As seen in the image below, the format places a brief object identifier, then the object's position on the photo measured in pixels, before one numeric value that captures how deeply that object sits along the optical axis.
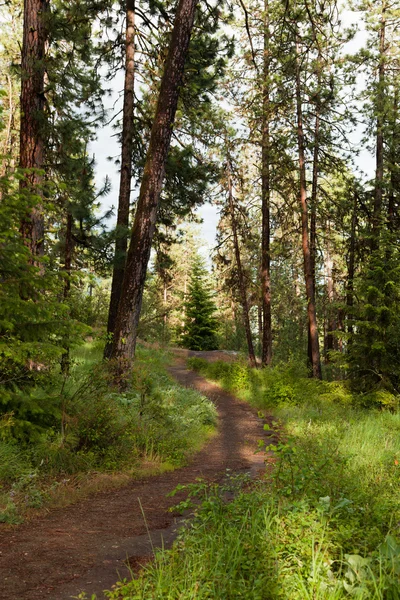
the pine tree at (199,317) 31.27
